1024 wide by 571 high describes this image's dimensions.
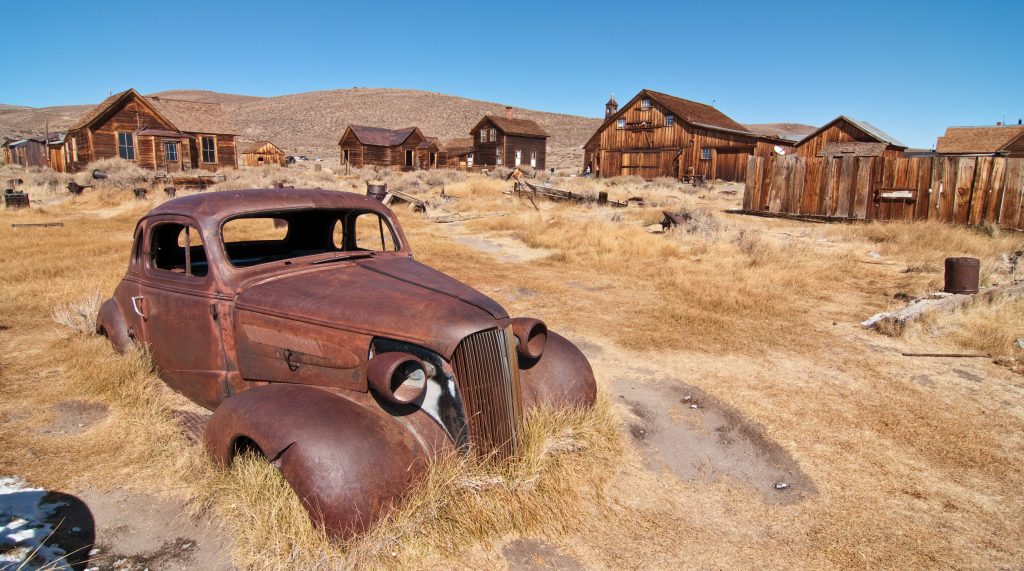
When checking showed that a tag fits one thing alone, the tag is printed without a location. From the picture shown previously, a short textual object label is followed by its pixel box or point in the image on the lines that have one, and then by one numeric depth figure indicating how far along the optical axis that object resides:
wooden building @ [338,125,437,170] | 45.41
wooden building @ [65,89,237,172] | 30.70
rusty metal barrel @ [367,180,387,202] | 18.53
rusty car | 2.71
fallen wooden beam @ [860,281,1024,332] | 6.77
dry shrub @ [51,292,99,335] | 5.86
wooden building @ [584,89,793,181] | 35.88
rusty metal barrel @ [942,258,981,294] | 7.36
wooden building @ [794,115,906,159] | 29.30
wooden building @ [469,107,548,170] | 47.38
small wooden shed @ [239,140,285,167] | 46.38
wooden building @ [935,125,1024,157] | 36.38
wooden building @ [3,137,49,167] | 38.59
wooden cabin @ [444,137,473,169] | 50.58
